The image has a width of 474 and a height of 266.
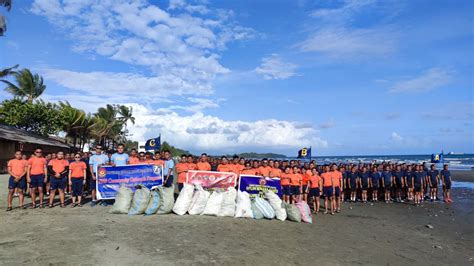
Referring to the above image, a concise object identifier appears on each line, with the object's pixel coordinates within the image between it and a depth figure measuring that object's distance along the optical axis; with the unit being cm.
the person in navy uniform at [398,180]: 1519
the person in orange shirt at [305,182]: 1140
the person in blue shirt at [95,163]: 1054
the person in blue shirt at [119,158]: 1065
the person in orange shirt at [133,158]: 1116
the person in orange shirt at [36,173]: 974
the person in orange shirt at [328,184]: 1114
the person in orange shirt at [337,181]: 1130
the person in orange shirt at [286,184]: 1111
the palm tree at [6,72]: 2559
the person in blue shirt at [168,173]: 1083
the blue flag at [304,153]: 1906
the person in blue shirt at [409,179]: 1511
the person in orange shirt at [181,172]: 1114
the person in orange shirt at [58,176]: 997
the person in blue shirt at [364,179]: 1480
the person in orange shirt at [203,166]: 1141
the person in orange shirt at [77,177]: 1017
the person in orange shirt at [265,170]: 1159
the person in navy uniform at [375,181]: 1493
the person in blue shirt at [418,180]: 1495
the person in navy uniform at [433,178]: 1532
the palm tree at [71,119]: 3258
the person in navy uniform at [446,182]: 1527
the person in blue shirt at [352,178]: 1466
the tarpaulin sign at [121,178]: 1038
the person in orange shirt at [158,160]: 1084
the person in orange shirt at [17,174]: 948
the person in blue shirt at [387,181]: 1502
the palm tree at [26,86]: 3368
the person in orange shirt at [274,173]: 1141
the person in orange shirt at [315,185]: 1125
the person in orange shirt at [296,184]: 1109
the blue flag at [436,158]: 1898
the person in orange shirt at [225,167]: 1200
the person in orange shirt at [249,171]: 1152
